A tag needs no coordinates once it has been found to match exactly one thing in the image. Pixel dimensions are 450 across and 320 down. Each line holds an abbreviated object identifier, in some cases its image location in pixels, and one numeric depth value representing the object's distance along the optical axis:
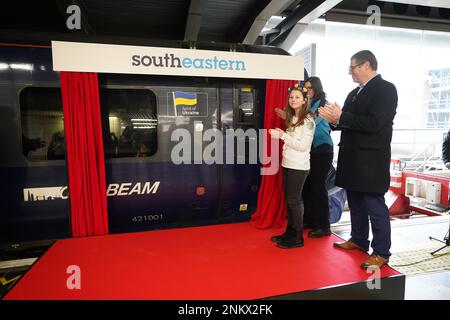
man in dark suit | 2.26
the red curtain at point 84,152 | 2.81
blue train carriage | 2.86
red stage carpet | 2.10
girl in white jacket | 2.54
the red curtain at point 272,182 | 3.27
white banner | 2.65
